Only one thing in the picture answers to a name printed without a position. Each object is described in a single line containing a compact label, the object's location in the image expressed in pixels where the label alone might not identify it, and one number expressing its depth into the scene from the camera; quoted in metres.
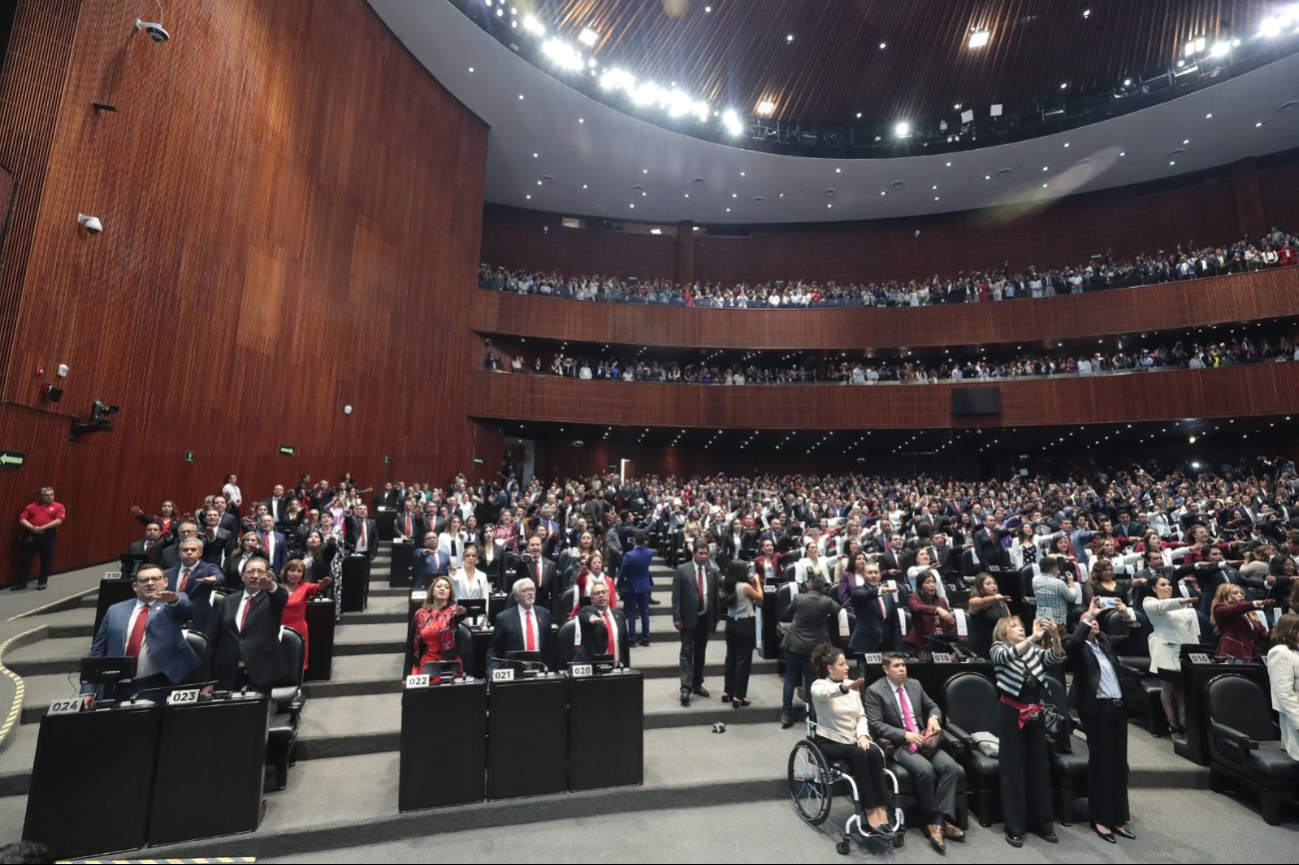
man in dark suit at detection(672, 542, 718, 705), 5.58
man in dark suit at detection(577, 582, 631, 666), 4.86
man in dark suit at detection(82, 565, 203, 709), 3.83
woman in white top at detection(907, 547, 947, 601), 5.88
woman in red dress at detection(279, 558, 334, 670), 4.84
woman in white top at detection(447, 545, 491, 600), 5.66
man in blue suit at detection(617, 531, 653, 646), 6.75
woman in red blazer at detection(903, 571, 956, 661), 5.38
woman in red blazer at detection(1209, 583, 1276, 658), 5.09
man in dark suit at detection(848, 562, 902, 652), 5.55
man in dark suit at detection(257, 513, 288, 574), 6.57
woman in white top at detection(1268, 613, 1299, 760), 4.20
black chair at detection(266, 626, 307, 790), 4.01
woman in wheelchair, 3.94
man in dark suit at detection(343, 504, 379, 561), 8.45
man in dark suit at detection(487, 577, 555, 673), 4.70
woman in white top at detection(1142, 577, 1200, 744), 5.20
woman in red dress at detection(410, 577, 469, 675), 4.72
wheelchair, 3.88
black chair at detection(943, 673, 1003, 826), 4.21
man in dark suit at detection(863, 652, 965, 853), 3.99
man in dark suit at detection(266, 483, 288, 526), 9.25
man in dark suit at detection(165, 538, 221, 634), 4.46
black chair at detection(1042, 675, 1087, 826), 4.22
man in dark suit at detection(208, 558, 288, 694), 4.16
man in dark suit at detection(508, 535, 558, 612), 6.25
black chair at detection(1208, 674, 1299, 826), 4.23
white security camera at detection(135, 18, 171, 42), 7.96
